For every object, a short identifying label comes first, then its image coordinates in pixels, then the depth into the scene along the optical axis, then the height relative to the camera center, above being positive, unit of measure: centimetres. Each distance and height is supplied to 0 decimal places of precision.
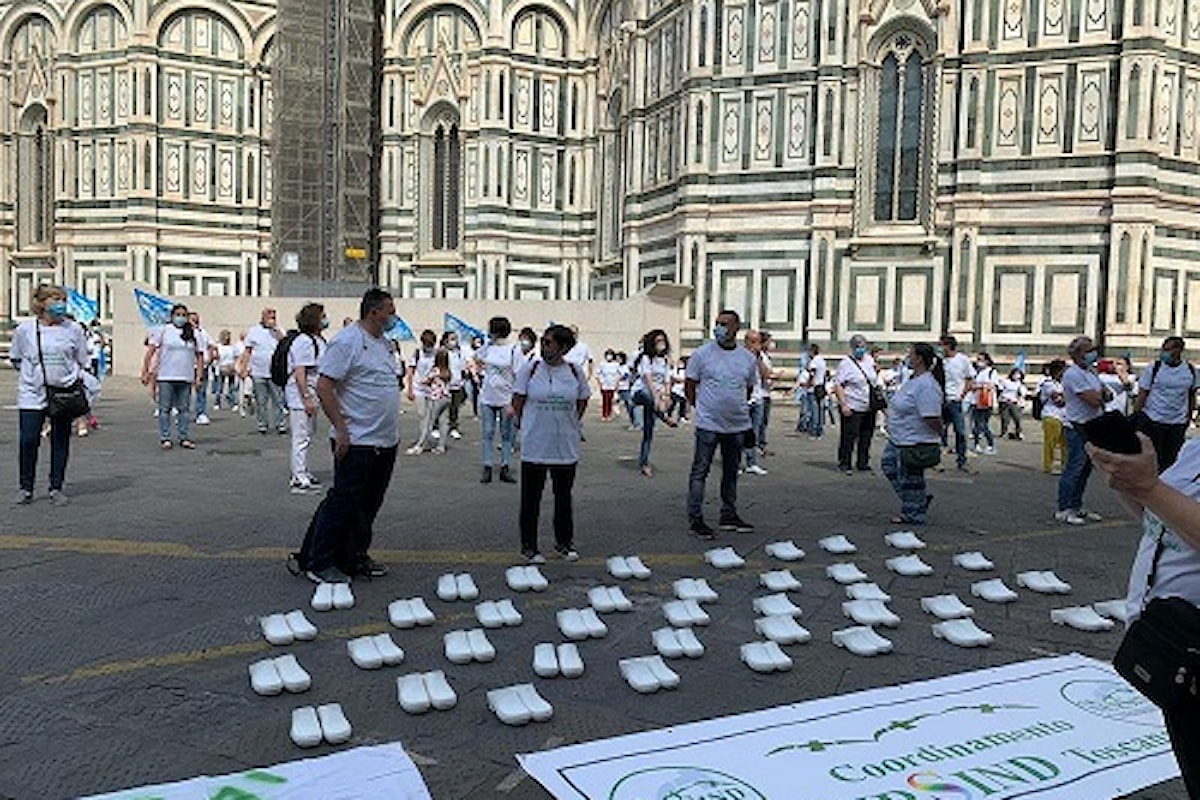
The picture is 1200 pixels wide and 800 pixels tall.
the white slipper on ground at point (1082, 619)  575 -148
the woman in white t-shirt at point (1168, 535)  234 -43
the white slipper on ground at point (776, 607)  587 -147
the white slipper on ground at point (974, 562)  721 -147
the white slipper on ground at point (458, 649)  500 -149
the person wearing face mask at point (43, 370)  862 -37
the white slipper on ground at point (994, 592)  636 -148
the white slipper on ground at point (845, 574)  675 -147
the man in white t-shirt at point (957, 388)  1329 -58
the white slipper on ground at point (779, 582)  648 -147
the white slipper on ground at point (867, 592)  623 -147
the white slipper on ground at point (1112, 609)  596 -149
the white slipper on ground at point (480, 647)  503 -148
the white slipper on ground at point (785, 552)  736 -146
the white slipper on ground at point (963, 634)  541 -148
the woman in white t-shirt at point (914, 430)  889 -72
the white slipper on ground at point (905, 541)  787 -146
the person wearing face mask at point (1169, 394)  984 -41
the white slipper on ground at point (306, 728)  395 -149
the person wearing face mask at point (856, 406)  1238 -73
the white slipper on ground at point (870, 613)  575 -147
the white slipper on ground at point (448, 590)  610 -147
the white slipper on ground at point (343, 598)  587 -147
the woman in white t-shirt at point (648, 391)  1209 -61
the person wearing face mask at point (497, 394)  1102 -62
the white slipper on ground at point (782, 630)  539 -148
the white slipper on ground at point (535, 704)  429 -149
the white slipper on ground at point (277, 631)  518 -147
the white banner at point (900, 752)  366 -151
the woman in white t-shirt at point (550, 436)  720 -68
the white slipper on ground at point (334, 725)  399 -149
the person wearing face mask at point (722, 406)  829 -52
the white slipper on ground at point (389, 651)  492 -148
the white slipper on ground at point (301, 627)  526 -147
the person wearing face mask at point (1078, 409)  902 -52
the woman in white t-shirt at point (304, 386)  915 -50
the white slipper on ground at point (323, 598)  583 -147
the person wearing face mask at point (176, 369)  1212 -48
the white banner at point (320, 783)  351 -152
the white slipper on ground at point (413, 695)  434 -149
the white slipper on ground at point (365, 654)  486 -148
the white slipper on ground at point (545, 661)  484 -149
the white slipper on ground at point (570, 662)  485 -149
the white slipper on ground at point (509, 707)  424 -149
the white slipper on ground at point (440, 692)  440 -149
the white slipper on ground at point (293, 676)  453 -148
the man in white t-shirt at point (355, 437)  637 -64
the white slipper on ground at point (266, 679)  449 -148
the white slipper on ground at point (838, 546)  767 -147
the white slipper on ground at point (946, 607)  597 -148
